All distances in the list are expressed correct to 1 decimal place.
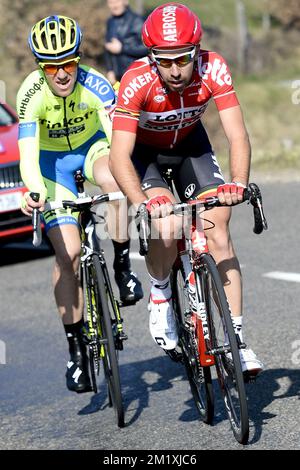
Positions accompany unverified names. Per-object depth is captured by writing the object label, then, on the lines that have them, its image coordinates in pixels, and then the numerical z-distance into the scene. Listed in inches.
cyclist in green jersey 549.6
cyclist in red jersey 477.4
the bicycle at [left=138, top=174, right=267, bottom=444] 455.5
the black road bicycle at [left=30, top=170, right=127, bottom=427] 509.7
